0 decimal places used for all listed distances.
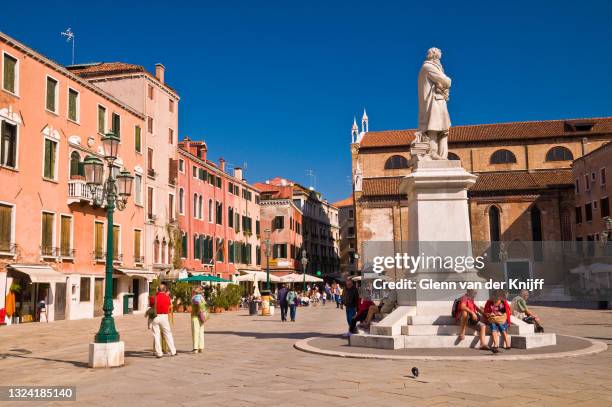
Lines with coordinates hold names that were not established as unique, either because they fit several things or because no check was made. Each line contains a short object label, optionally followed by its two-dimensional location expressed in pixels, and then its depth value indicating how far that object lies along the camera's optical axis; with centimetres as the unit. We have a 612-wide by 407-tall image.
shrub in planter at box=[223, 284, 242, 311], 3303
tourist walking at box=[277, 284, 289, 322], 2441
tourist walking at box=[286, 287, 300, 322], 2458
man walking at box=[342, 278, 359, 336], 1495
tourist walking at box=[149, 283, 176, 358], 1208
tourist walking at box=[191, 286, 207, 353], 1277
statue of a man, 1318
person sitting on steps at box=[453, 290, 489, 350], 1127
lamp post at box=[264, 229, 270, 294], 3566
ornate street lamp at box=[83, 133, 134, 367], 1084
